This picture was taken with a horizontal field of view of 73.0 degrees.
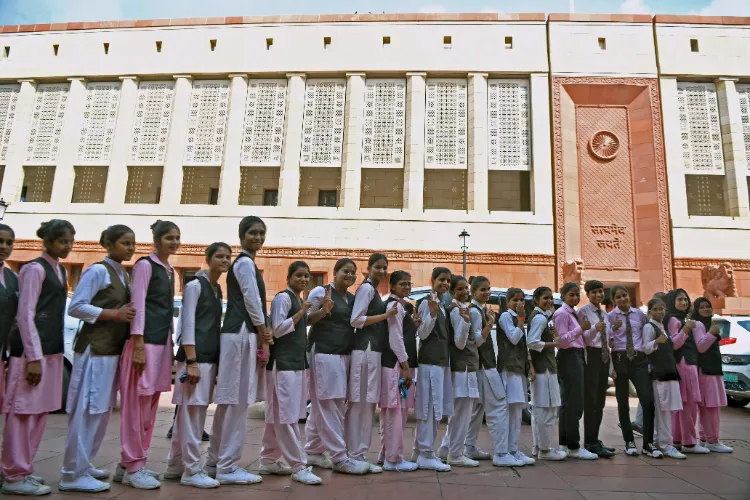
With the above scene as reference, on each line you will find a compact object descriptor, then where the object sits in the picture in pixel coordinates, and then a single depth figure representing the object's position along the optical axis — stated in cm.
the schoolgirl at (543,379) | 487
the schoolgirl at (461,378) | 455
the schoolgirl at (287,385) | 387
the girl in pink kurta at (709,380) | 544
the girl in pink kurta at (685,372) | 536
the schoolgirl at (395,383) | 427
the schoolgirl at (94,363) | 340
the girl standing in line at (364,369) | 422
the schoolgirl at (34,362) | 329
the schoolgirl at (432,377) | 439
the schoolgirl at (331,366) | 414
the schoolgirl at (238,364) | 369
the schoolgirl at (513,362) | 479
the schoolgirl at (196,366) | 358
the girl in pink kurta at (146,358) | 352
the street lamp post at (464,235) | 1478
